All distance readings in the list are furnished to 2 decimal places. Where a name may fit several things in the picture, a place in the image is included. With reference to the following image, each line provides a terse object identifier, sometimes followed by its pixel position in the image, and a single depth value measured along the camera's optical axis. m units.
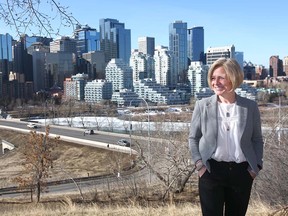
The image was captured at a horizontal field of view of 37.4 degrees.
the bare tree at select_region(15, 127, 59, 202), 25.53
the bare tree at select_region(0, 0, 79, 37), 3.52
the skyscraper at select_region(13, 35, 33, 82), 112.99
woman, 2.96
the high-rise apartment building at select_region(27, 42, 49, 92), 112.57
